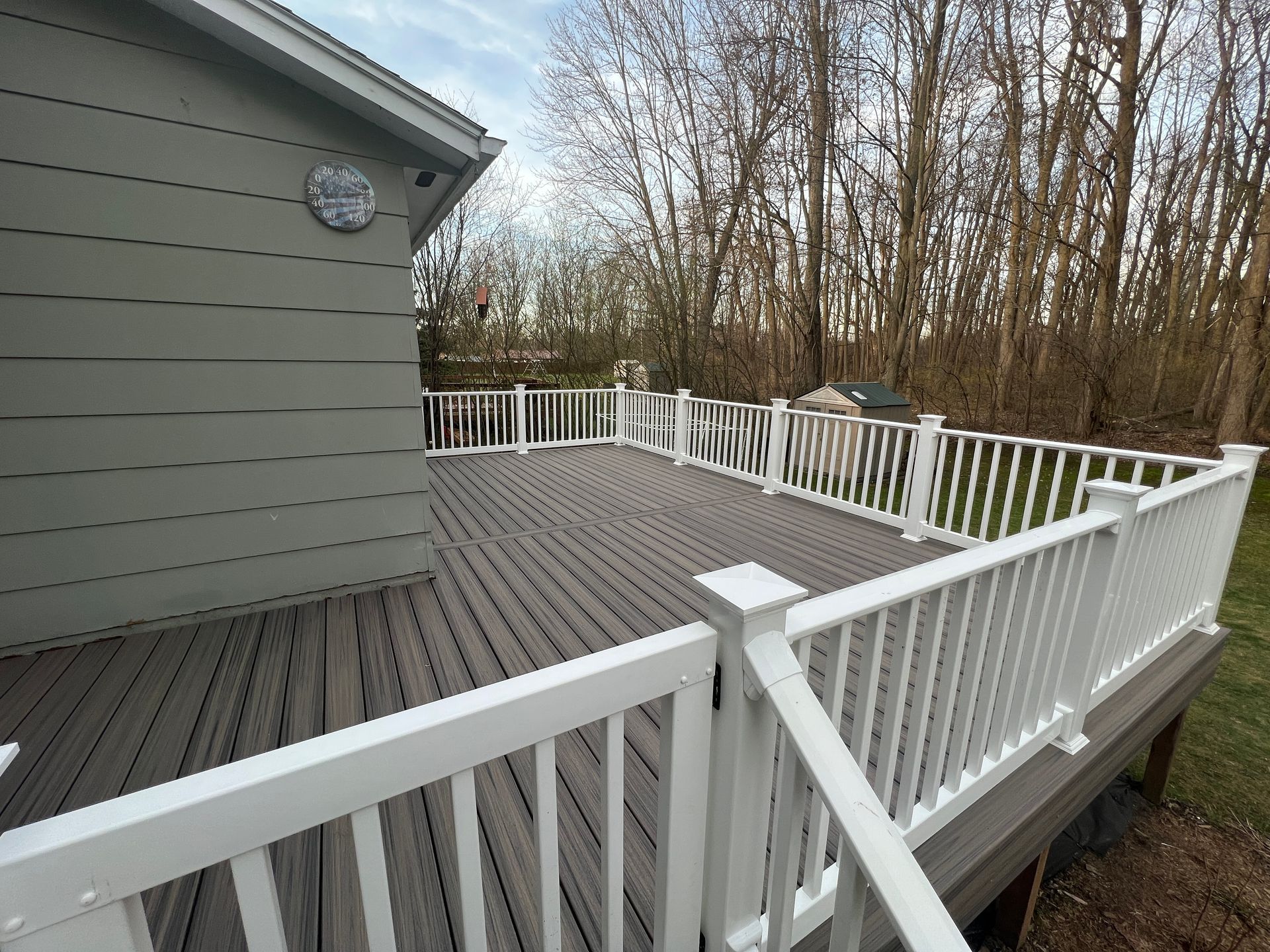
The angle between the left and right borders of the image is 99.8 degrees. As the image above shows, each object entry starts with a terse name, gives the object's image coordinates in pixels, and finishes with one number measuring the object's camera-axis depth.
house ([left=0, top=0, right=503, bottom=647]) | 2.11
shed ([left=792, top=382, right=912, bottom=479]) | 6.26
